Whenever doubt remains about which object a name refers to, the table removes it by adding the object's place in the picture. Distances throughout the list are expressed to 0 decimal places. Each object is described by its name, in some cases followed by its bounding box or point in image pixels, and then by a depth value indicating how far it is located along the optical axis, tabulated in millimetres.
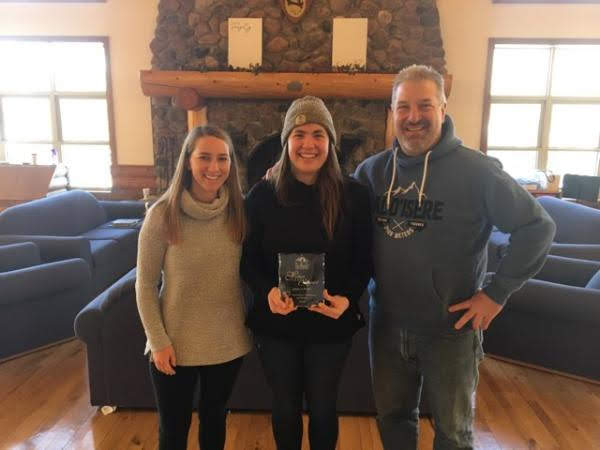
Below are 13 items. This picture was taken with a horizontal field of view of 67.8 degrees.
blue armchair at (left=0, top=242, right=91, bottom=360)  2533
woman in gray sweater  1295
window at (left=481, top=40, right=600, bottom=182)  5145
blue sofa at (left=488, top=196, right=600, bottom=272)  2939
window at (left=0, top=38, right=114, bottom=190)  5324
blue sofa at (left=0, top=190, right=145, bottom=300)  3096
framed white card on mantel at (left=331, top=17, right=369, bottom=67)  4719
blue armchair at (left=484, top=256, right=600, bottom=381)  2334
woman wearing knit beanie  1294
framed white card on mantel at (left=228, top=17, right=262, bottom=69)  4754
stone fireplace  4758
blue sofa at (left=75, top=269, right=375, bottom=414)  1977
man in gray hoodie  1250
